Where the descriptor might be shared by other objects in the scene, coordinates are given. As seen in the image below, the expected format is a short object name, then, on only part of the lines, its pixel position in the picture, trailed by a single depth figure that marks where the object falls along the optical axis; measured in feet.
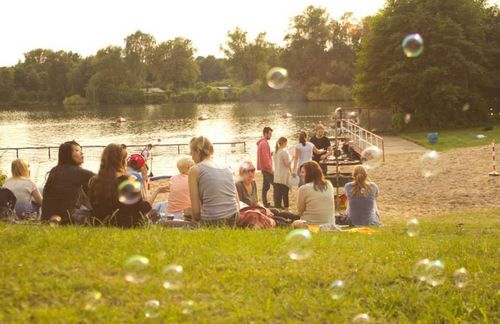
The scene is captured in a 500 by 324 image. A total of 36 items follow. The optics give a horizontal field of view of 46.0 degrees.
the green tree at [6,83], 429.79
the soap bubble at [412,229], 26.73
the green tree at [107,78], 403.75
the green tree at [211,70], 588.91
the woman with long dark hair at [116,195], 22.52
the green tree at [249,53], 425.28
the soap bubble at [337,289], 16.92
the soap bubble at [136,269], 16.83
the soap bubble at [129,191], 22.24
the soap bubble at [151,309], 15.06
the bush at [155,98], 422.82
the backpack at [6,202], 26.48
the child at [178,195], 30.01
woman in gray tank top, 24.06
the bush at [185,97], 439.22
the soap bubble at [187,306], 15.38
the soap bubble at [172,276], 16.70
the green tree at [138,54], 435.53
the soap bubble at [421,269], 18.13
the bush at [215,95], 434.71
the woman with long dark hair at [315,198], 28.12
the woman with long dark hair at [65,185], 24.90
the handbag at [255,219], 26.17
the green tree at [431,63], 131.44
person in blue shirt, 30.89
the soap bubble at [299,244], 19.63
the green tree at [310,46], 360.61
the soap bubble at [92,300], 15.32
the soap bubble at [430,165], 72.49
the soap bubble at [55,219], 24.28
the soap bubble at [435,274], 17.87
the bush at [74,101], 403.58
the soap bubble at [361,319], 15.60
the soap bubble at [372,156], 52.38
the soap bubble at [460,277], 17.92
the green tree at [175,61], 453.58
